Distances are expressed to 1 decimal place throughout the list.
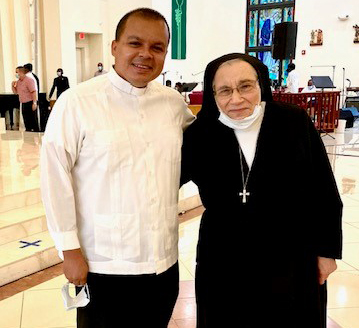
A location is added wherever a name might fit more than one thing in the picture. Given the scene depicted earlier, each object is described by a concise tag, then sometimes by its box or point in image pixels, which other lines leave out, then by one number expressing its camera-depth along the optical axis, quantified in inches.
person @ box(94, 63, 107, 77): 510.5
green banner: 665.6
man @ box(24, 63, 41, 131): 351.9
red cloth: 498.9
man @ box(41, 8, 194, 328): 56.2
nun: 63.0
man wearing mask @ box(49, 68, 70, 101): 430.3
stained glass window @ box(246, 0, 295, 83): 658.2
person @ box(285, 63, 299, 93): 434.0
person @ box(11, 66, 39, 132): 353.1
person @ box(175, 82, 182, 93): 514.0
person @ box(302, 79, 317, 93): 460.9
